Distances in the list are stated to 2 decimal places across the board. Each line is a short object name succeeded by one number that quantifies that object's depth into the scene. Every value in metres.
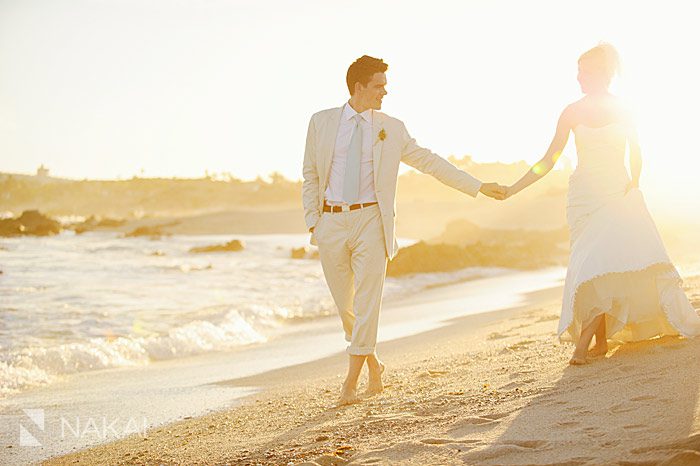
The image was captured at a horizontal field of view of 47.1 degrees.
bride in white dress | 5.24
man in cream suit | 5.39
